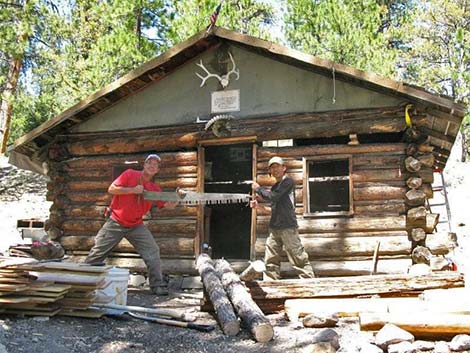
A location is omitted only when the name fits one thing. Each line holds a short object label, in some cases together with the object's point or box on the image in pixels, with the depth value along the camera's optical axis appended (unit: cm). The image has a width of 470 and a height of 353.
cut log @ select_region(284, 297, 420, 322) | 647
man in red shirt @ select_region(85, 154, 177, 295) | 828
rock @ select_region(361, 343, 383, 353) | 500
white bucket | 670
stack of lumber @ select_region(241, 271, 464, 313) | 684
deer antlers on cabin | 1075
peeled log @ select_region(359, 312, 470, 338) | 530
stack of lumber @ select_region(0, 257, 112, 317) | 573
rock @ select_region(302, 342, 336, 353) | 503
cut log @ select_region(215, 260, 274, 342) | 558
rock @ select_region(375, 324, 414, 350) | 513
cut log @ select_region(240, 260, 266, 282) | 761
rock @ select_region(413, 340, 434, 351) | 501
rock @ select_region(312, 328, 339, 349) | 515
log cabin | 945
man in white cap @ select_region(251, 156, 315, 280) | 842
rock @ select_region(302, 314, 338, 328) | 615
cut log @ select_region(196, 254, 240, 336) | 593
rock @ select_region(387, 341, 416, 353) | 494
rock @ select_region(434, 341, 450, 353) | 496
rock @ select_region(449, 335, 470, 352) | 496
